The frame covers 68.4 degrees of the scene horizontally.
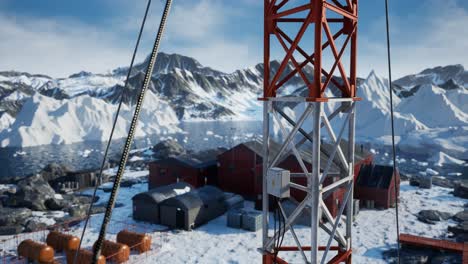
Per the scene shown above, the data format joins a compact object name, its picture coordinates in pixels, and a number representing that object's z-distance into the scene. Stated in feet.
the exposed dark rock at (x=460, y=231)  65.54
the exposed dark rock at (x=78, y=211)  81.58
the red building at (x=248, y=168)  82.12
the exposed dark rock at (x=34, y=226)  70.95
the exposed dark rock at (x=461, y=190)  99.31
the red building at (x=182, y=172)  98.12
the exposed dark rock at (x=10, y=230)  69.15
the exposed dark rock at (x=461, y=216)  76.17
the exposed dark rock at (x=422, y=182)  110.73
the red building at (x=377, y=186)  88.12
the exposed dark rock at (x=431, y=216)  77.82
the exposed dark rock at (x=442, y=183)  114.81
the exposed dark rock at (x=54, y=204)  88.94
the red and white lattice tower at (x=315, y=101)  21.26
